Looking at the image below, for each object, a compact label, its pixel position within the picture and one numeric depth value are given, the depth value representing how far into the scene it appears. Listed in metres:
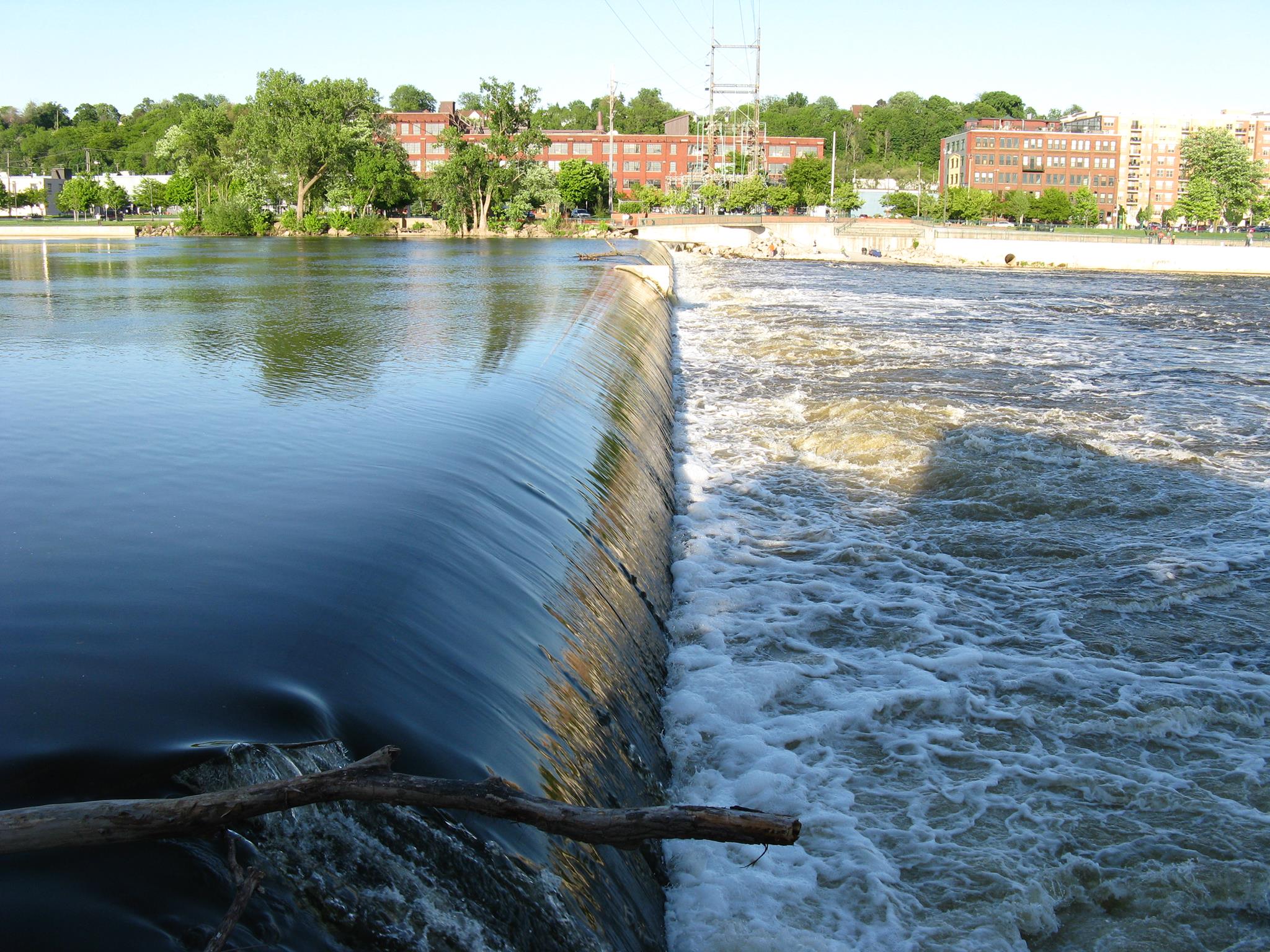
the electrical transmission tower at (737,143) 89.25
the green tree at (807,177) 107.25
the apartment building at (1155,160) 154.88
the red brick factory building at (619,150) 115.12
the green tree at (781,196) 99.31
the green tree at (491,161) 74.00
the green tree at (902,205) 110.19
